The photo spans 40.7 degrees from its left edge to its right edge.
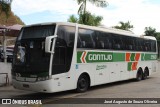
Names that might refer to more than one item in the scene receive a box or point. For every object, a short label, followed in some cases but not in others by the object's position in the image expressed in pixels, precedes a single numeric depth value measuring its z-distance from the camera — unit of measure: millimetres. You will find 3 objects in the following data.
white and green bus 8458
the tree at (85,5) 17362
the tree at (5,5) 12224
